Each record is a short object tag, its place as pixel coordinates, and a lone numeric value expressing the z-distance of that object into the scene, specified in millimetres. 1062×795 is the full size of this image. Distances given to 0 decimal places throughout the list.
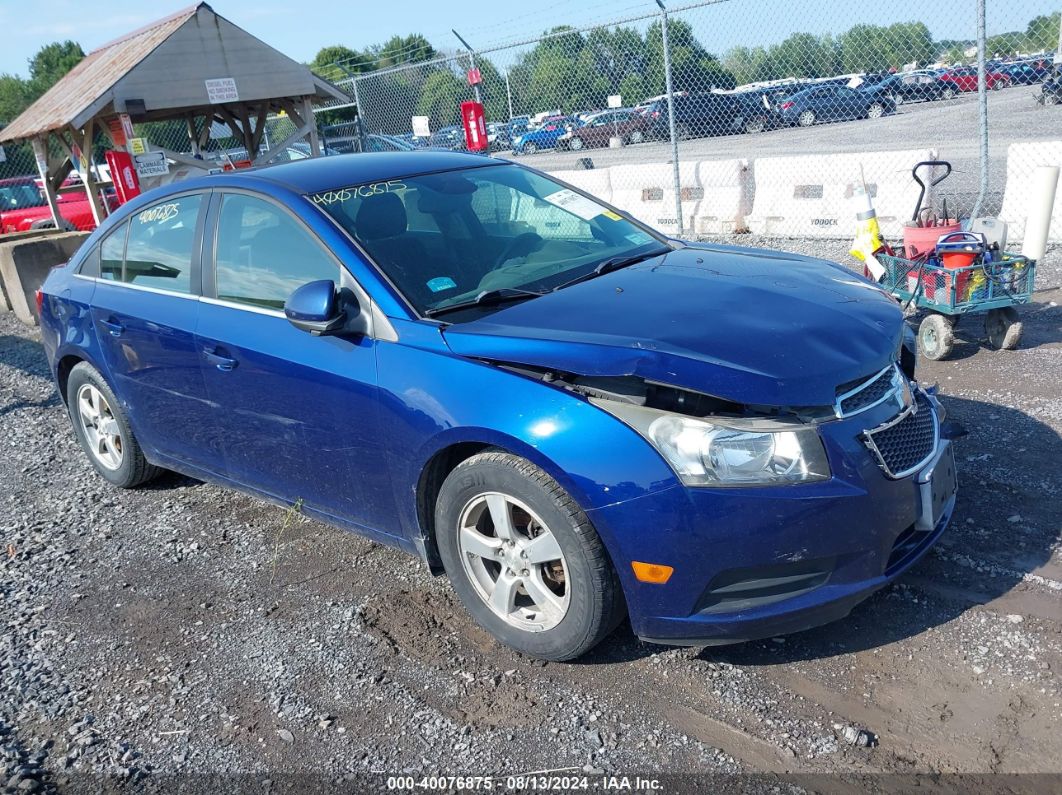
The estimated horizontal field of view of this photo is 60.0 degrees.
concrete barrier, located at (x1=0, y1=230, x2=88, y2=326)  11164
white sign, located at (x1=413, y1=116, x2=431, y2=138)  14258
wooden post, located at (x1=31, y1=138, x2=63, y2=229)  13750
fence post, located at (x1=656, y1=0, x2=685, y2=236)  9875
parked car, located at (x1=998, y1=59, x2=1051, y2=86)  13234
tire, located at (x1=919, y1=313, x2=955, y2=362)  5996
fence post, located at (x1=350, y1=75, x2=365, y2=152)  16391
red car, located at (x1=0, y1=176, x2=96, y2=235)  17703
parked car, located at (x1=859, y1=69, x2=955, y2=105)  13430
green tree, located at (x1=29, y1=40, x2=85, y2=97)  68281
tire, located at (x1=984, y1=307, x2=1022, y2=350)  5965
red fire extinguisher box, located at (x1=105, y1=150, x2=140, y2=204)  12116
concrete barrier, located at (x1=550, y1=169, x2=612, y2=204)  11938
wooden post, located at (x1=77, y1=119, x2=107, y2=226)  12859
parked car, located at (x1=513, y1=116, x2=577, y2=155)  18014
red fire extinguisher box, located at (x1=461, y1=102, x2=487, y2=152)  12609
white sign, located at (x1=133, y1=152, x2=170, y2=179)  12702
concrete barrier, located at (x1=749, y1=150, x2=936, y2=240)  9164
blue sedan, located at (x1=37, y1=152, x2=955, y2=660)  2822
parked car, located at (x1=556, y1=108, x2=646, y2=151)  18312
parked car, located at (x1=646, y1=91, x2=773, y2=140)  17625
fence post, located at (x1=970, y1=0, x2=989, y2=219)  7715
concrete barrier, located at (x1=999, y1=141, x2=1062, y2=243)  8234
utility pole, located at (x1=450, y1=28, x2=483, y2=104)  12398
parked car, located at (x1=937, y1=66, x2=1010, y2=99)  11984
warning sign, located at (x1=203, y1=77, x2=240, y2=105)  13234
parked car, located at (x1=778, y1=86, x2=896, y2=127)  18094
